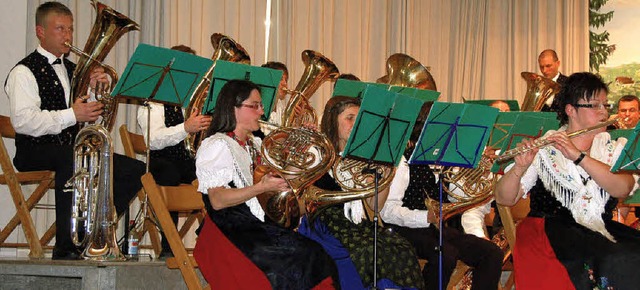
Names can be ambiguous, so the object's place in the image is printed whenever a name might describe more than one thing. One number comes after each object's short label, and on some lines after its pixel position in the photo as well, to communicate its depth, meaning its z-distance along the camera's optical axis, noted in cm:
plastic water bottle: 546
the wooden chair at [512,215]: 530
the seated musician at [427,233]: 521
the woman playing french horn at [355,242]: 464
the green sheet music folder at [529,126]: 498
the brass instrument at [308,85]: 650
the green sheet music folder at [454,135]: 466
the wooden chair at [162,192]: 477
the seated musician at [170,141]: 572
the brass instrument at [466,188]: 519
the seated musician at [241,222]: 417
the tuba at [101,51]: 525
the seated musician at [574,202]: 423
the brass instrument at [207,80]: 580
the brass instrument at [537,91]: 716
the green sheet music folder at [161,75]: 504
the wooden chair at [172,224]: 460
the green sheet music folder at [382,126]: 434
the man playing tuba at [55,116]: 517
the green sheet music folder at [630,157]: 401
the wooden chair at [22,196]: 517
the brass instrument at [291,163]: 422
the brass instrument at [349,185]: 453
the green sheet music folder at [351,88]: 559
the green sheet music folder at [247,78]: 512
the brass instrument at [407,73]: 655
